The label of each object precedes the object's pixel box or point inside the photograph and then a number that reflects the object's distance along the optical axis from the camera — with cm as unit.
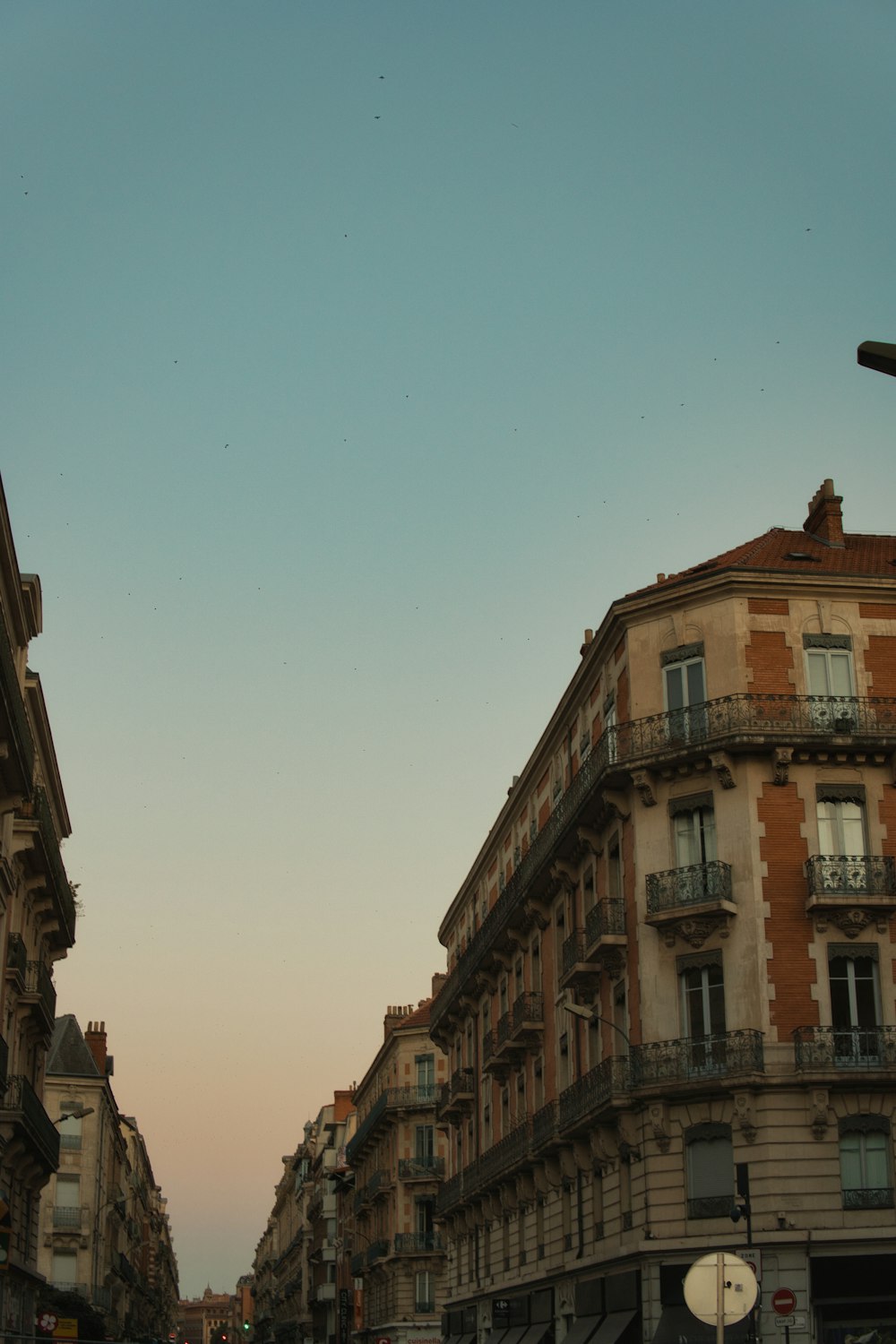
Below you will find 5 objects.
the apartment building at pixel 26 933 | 3547
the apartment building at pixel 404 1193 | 7106
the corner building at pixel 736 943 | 3073
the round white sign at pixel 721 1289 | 1580
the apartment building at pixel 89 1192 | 8231
